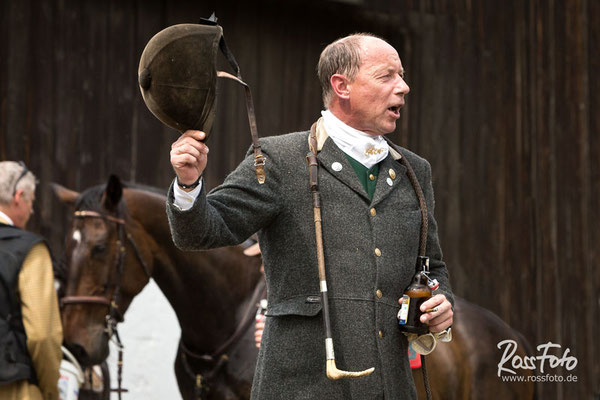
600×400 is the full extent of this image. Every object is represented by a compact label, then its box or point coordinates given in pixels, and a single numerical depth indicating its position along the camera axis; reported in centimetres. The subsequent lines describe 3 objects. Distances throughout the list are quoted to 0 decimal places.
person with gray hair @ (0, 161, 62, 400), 791
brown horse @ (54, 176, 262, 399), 869
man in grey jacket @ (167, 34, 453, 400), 475
